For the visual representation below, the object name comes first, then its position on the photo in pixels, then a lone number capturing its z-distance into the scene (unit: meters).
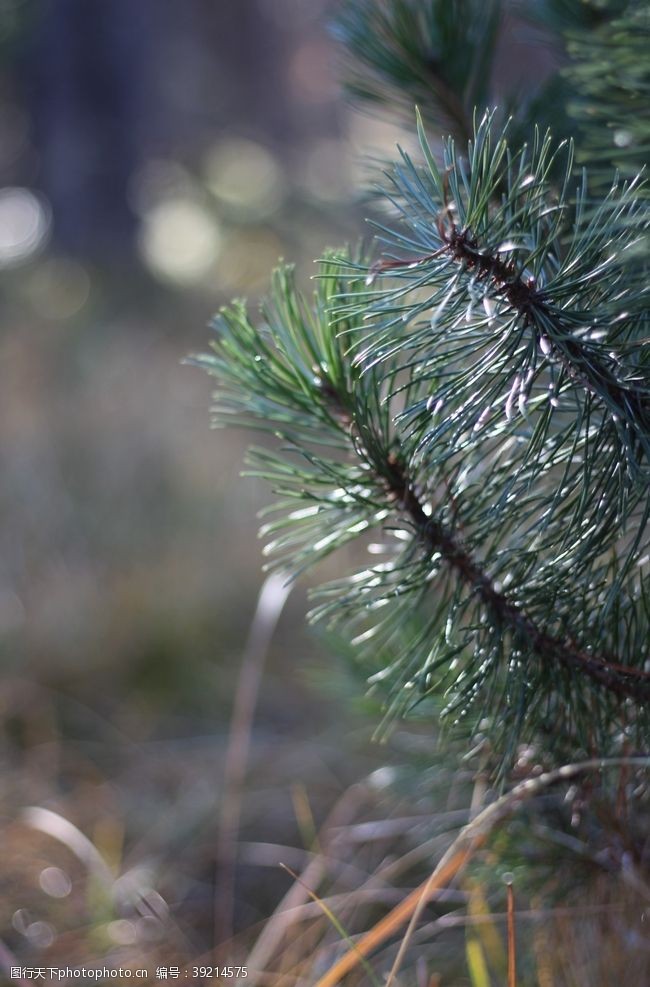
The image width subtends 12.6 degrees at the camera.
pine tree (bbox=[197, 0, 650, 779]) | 1.23
